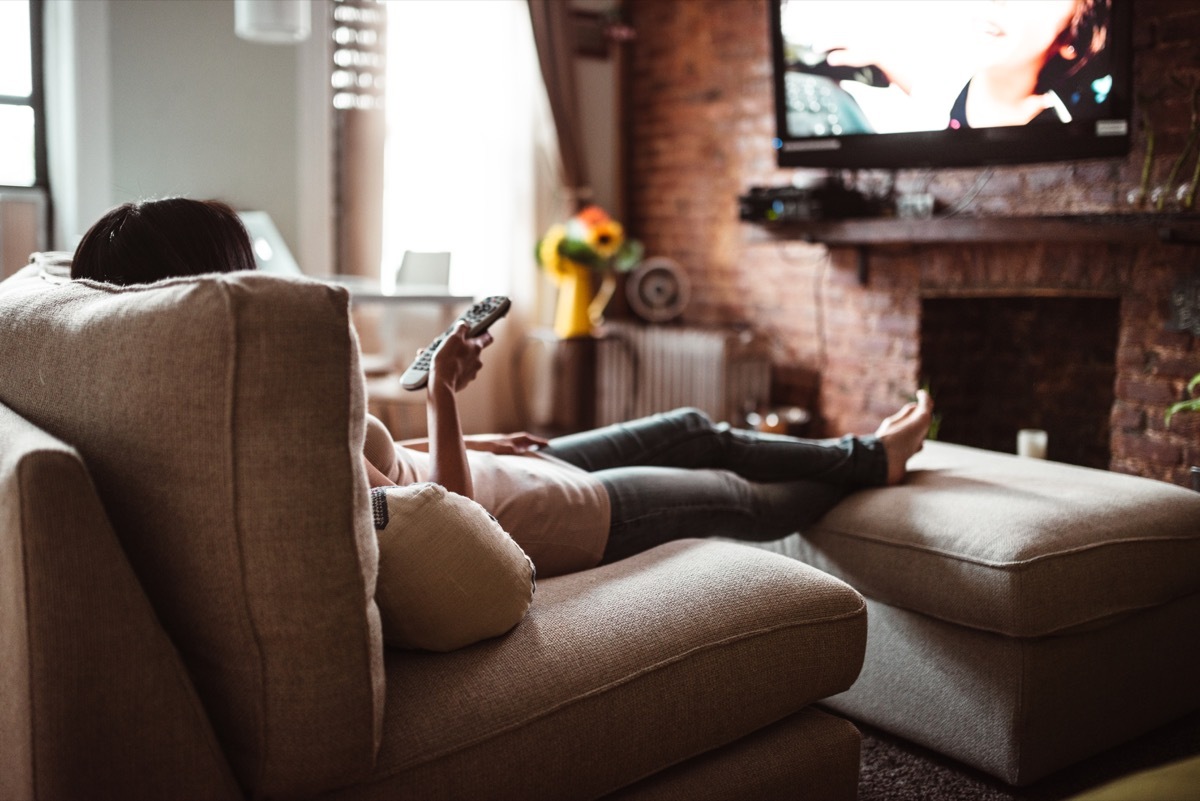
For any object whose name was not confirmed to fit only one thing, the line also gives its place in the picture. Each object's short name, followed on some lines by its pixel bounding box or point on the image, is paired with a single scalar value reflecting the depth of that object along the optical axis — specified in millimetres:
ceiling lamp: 3562
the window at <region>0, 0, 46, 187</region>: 4242
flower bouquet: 4707
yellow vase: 4781
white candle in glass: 3094
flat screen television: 3070
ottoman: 1754
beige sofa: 978
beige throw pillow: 1247
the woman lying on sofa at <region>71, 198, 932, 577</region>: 1393
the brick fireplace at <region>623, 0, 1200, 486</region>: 3189
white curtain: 4867
